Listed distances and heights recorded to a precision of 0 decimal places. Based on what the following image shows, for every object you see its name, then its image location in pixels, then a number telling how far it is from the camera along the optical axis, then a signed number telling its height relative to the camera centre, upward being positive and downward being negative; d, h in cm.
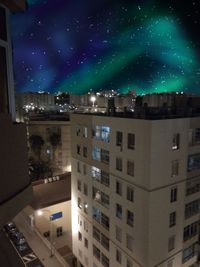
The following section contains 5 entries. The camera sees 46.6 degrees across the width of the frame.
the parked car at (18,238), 2420 -1388
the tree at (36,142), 4641 -702
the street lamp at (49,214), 2856 -1386
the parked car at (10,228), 2566 -1363
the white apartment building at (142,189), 1605 -653
